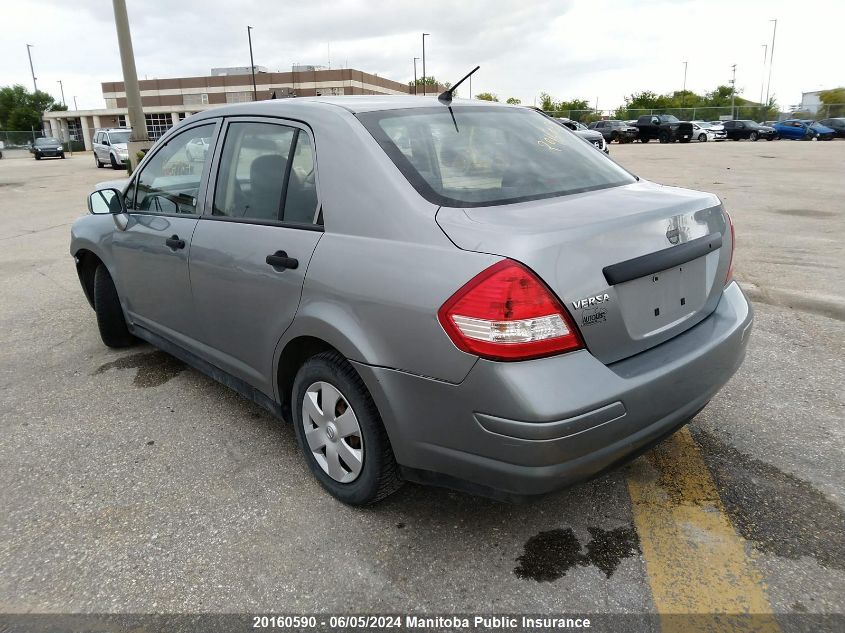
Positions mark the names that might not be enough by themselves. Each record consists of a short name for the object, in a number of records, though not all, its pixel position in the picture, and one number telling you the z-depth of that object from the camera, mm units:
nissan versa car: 2023
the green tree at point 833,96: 71044
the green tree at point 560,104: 86188
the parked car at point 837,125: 40156
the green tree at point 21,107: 96562
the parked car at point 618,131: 39125
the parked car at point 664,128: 38594
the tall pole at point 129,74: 14109
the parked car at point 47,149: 42219
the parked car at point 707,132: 40434
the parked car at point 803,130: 39844
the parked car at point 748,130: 39688
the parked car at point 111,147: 26281
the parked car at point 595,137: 22881
